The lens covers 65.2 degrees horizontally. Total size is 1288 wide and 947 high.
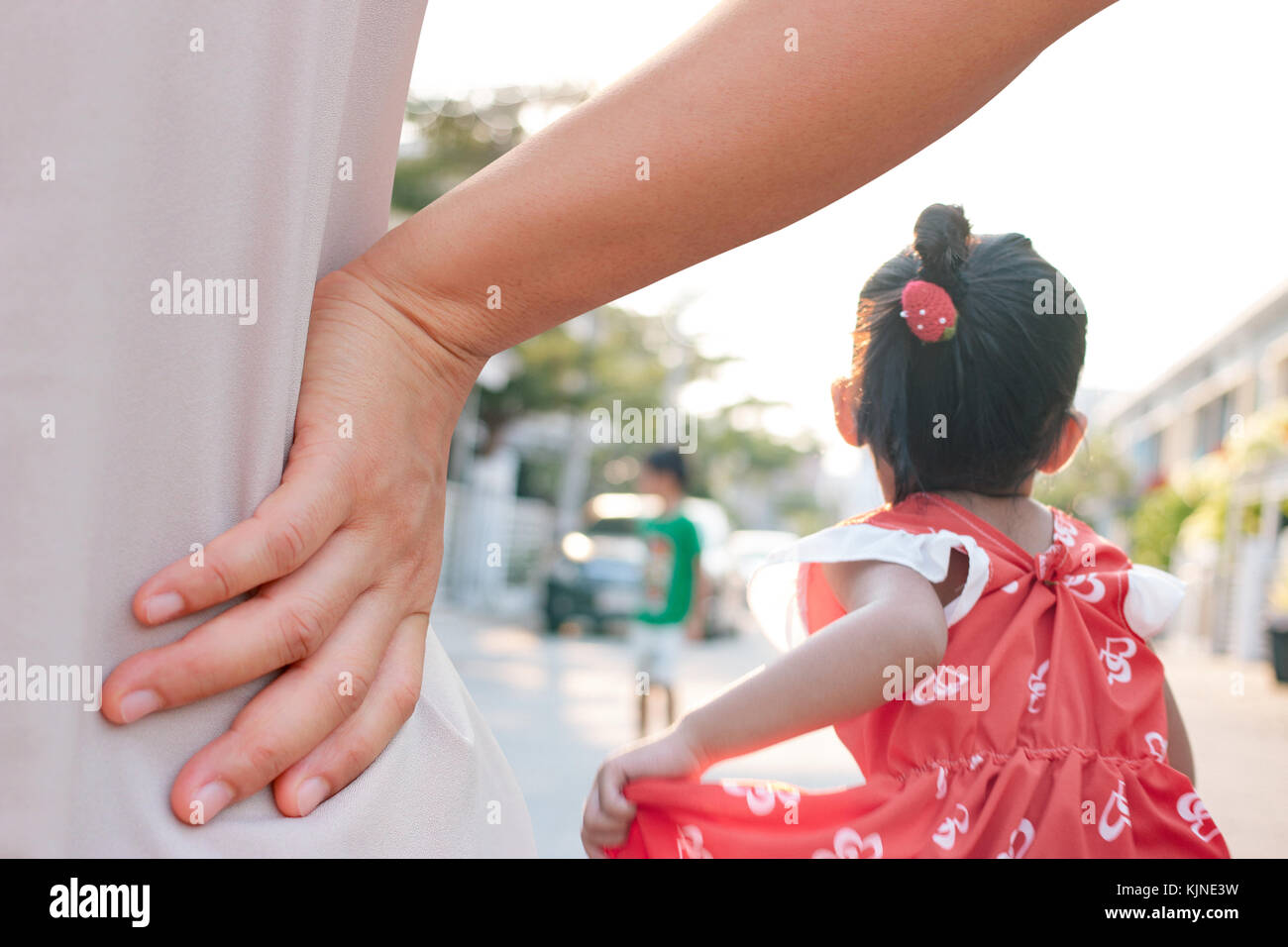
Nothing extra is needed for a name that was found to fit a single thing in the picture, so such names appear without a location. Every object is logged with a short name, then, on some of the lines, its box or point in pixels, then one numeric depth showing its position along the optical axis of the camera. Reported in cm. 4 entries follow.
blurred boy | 664
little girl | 117
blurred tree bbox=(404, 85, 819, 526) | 1279
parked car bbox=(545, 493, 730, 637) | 1431
